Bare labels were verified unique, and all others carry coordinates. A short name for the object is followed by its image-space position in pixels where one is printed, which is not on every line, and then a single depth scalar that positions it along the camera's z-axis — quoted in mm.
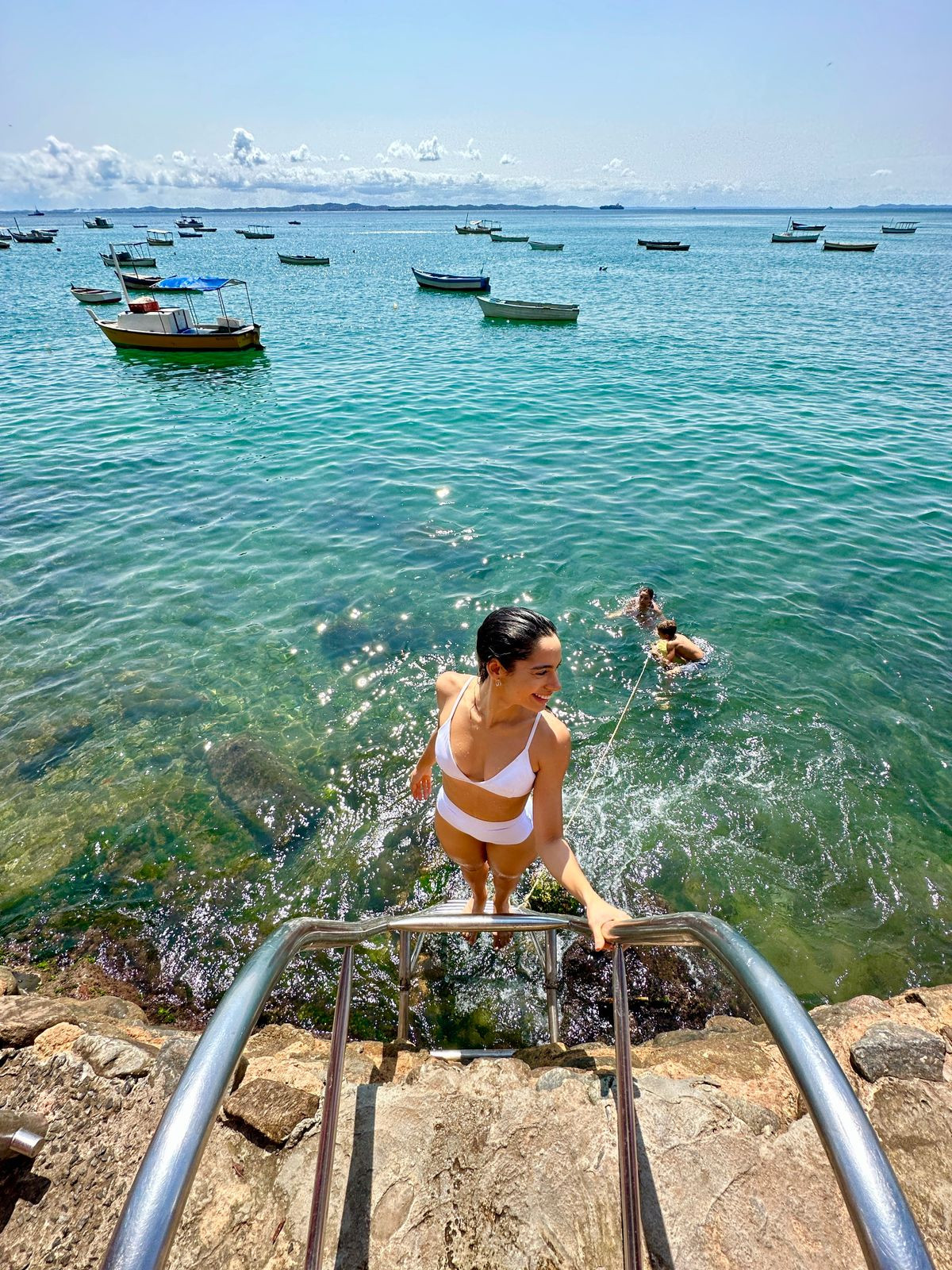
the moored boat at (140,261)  68600
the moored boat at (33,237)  98625
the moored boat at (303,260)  69625
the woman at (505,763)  2975
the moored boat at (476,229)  122975
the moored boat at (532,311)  33469
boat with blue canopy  25500
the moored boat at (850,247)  82862
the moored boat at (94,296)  42062
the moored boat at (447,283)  46306
